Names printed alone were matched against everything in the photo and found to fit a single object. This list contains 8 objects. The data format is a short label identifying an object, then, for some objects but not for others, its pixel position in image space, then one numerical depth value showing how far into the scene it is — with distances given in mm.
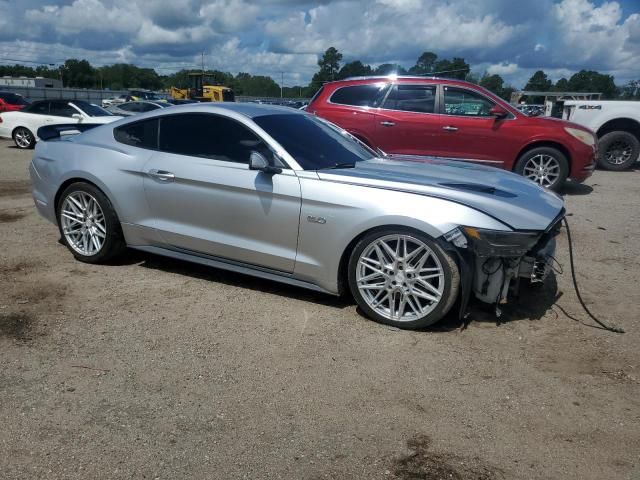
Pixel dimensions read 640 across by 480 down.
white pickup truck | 12062
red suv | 8836
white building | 63062
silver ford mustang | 3713
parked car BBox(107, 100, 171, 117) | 19862
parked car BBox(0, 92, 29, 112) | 18234
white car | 14492
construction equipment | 35281
